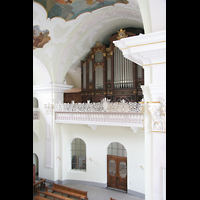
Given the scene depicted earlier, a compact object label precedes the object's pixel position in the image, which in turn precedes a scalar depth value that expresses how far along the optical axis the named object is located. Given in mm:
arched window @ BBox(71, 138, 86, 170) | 12438
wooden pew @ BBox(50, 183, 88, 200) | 9393
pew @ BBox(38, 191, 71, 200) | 9008
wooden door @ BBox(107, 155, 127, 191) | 10820
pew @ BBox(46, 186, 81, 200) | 9220
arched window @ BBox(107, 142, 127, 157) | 10984
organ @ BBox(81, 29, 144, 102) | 10721
